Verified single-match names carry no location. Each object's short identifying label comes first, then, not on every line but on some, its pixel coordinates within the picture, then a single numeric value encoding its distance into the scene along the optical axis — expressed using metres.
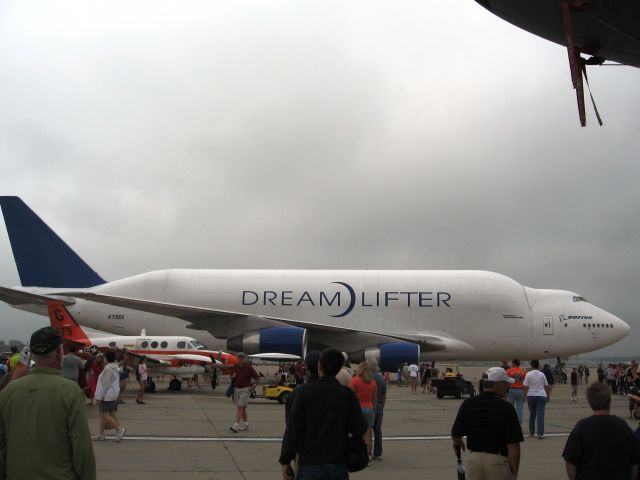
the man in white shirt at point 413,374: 21.20
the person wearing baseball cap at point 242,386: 10.12
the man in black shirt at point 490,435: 4.40
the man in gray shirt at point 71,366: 9.38
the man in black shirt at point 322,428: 3.69
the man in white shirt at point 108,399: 8.89
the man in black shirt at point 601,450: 3.87
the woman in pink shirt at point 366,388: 7.21
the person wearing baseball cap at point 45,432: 2.96
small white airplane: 19.23
